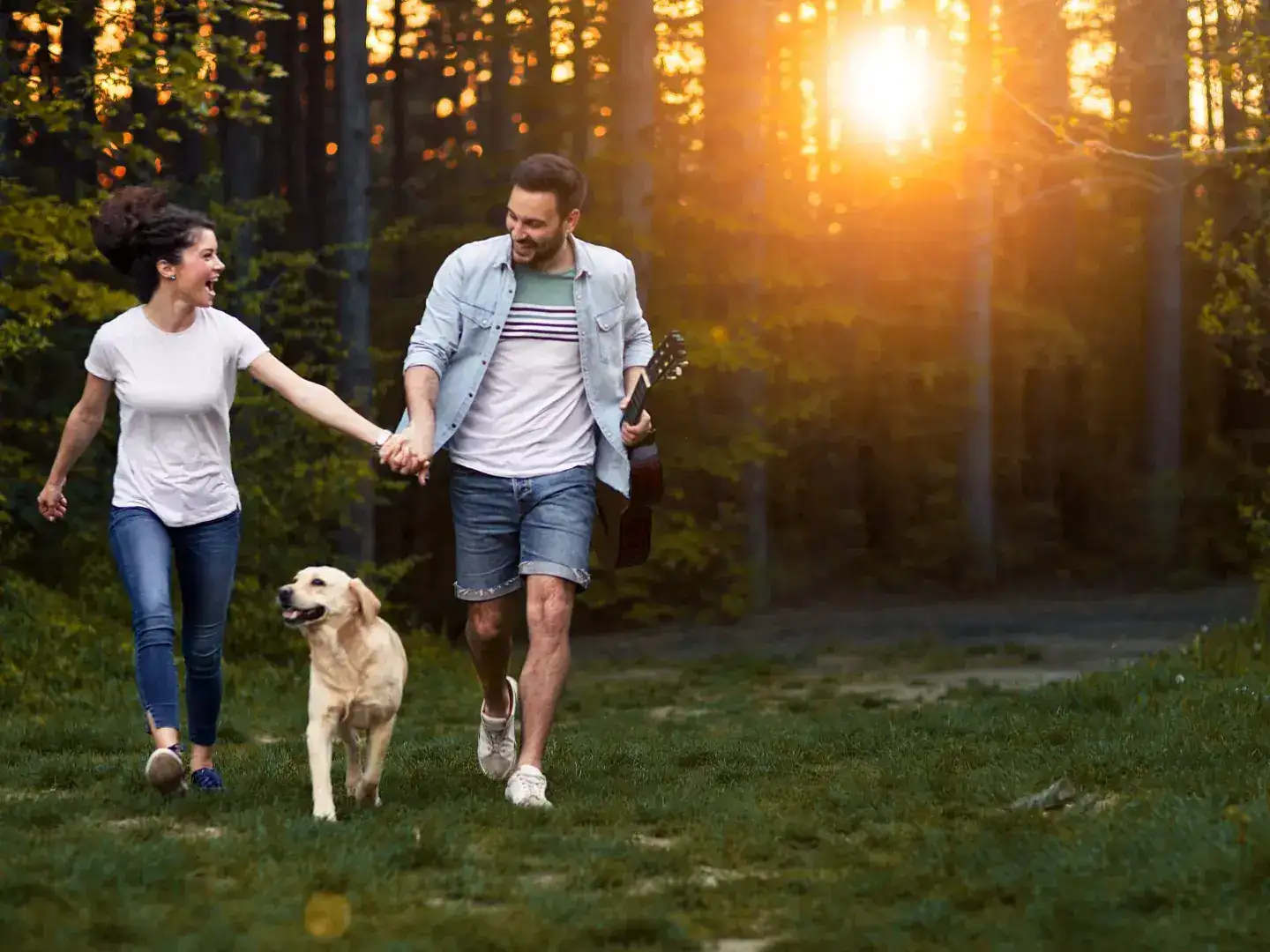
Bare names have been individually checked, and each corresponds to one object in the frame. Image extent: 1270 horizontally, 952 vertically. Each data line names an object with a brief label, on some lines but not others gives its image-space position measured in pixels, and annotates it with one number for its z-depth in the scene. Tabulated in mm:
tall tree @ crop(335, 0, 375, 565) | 16844
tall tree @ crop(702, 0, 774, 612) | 20078
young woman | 6645
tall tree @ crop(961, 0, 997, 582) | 23625
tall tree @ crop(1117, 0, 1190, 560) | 24422
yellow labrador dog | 6344
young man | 6914
